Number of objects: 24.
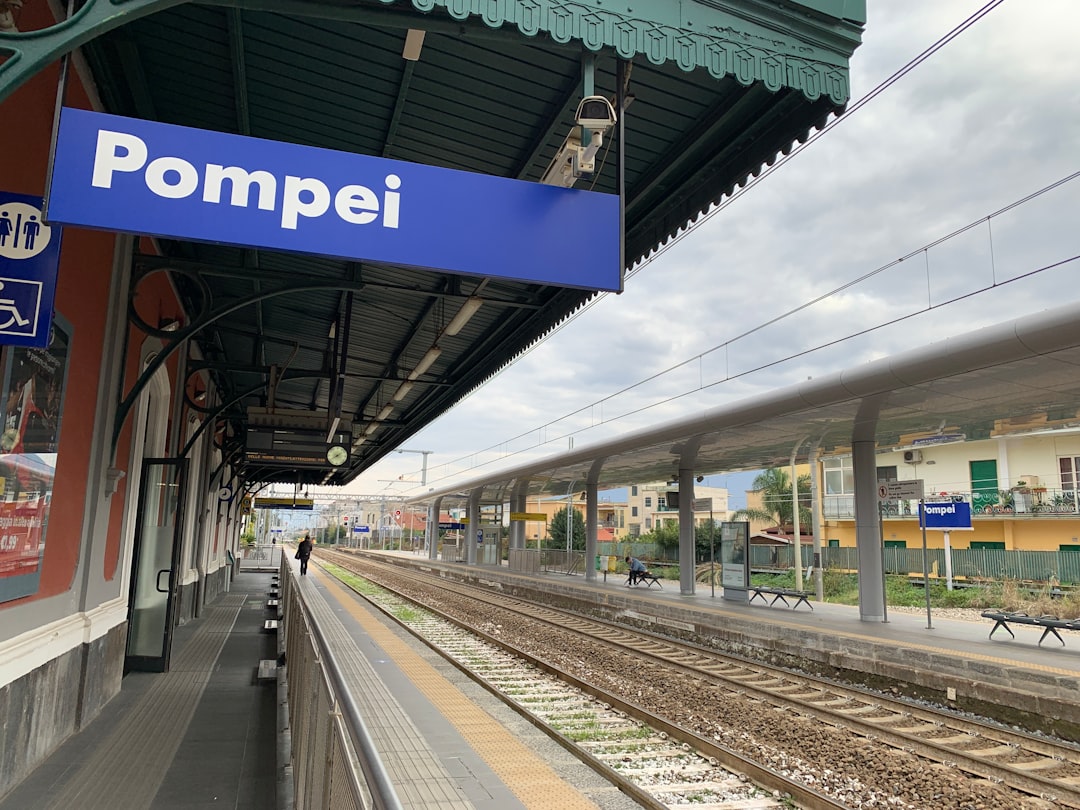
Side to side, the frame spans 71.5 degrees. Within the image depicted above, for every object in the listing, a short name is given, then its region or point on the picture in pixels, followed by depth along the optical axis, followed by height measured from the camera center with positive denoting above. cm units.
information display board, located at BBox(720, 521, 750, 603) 1898 -82
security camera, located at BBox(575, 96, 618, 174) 350 +189
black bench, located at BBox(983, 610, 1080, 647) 1175 -142
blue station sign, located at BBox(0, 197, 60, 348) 329 +108
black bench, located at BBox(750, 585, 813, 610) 1775 -157
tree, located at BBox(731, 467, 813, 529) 5059 +157
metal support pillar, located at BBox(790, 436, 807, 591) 2123 -44
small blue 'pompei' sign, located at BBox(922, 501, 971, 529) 1495 +30
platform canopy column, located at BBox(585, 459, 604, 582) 2806 -4
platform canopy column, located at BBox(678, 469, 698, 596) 2159 -32
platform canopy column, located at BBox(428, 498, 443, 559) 5391 -59
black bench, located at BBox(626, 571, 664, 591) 2578 -177
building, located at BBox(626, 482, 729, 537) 7200 +201
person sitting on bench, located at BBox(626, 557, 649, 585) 2586 -154
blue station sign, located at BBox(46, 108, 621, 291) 279 +128
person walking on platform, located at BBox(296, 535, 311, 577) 2555 -111
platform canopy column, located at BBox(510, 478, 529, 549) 3653 +3
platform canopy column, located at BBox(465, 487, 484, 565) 4300 -42
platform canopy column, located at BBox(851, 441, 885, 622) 1500 -55
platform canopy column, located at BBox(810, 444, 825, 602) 2033 -2
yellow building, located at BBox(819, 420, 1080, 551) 3141 +175
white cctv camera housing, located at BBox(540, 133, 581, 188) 369 +182
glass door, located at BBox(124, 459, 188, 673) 815 -67
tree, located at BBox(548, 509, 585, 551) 5434 -51
